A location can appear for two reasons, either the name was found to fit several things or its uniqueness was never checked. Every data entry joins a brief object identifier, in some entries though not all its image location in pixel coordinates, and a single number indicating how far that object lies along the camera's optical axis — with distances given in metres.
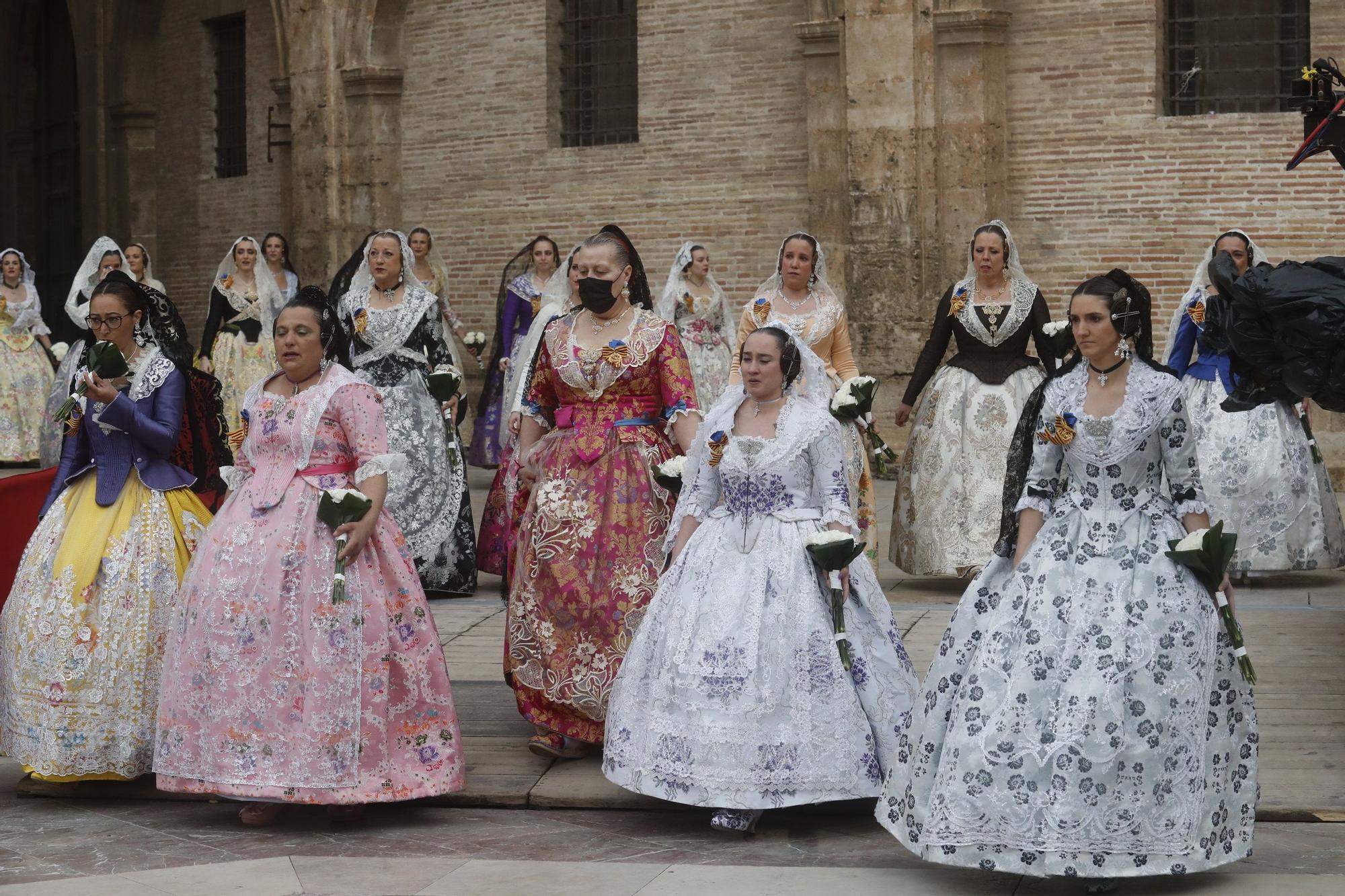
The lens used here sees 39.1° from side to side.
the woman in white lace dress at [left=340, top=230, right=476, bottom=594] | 9.79
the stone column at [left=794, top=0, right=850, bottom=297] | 14.74
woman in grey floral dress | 4.79
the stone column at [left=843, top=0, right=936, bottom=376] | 14.20
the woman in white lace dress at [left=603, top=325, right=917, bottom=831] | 5.51
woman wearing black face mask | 6.51
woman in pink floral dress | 5.67
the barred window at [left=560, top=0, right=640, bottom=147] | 16.53
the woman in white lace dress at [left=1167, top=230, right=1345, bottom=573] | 9.65
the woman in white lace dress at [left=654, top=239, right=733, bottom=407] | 12.27
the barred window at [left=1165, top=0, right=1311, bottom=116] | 13.45
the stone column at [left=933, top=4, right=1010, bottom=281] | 14.10
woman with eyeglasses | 6.14
